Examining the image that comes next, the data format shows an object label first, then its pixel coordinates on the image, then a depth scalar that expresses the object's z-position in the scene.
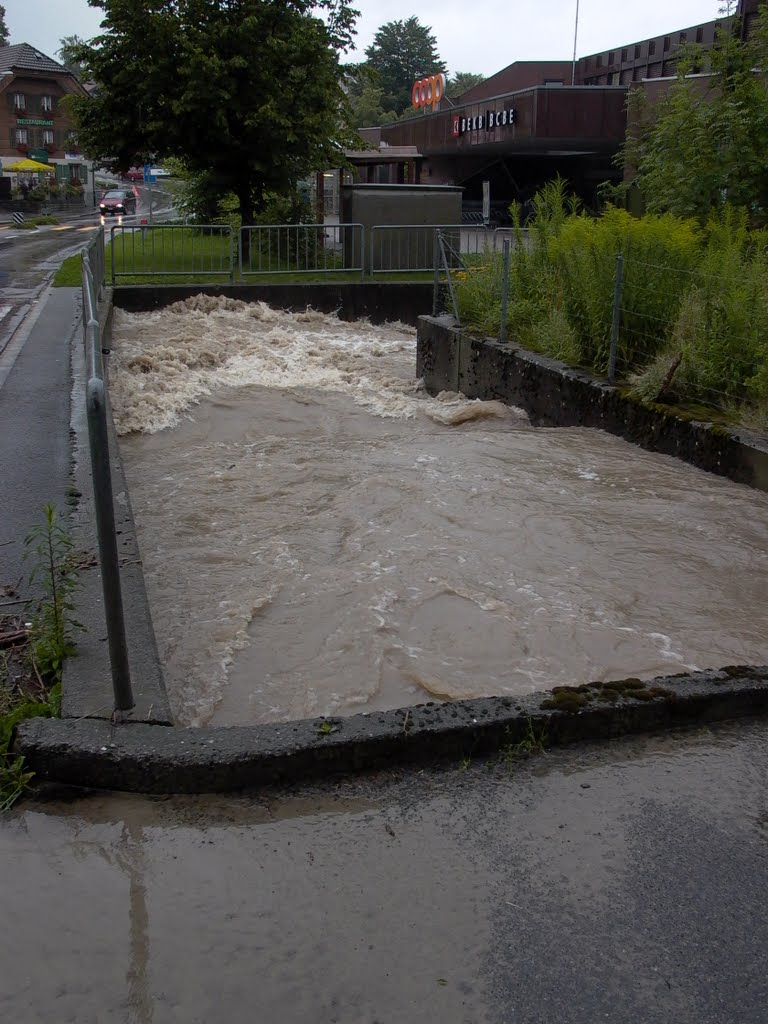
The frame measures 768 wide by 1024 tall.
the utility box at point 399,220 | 22.47
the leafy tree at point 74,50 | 23.40
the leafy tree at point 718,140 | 15.28
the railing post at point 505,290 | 12.56
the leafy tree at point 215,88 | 22.50
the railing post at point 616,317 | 10.26
